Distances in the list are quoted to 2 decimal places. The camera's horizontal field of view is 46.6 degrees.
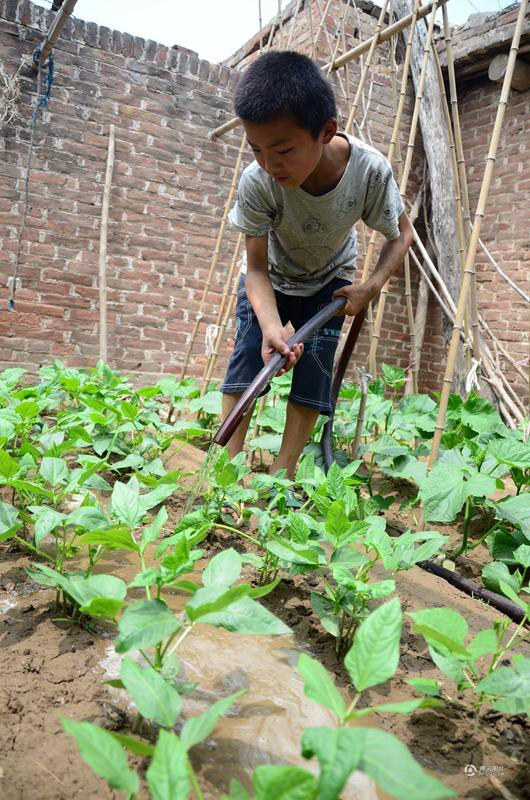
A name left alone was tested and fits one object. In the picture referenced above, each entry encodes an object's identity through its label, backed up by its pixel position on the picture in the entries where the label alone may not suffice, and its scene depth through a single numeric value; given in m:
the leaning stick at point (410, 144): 2.05
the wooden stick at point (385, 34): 2.25
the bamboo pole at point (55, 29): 3.05
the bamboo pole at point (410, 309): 2.56
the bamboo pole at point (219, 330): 3.07
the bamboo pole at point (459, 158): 2.11
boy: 1.36
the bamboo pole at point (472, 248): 1.67
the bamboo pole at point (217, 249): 3.55
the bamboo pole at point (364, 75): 2.38
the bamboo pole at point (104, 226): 3.81
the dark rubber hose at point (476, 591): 1.24
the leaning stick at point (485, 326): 3.01
